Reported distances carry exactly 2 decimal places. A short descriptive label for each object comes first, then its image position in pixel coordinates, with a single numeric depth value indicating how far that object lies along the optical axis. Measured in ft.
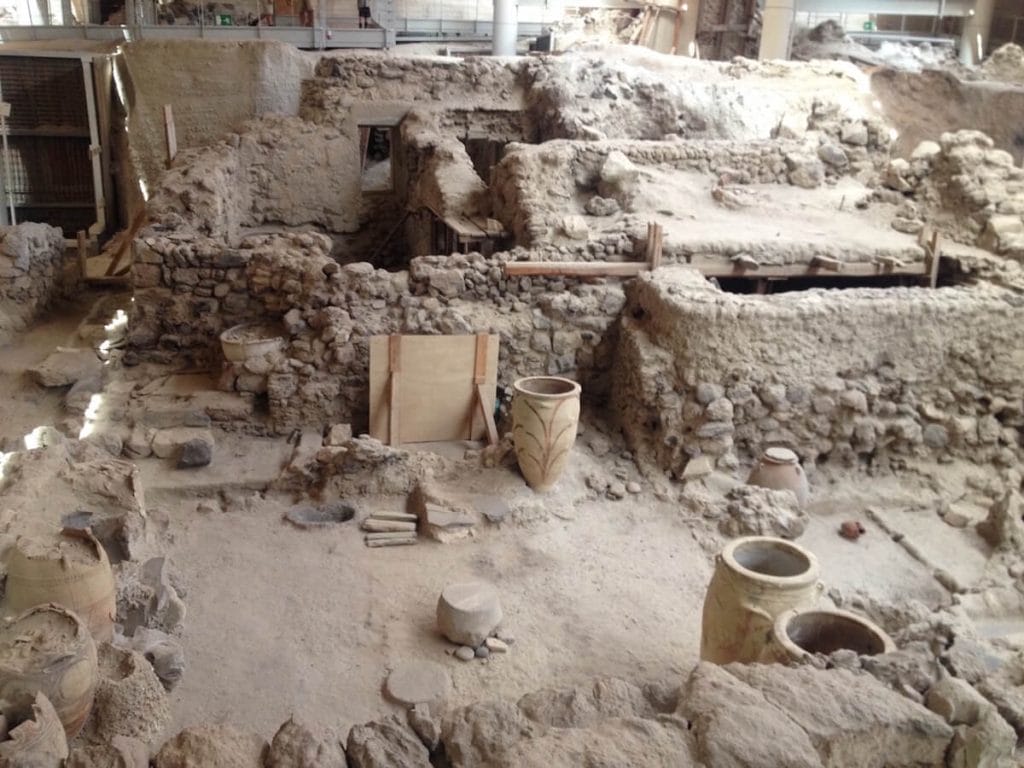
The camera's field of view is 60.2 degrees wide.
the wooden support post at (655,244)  27.86
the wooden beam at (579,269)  27.43
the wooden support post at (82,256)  34.55
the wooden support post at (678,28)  74.23
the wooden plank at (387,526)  21.91
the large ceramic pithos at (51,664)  11.54
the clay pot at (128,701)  13.33
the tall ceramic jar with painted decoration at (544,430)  22.84
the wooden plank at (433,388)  25.58
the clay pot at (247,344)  26.05
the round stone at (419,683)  16.20
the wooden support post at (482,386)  26.03
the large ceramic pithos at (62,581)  14.64
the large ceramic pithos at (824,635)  13.34
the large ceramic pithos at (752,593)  14.67
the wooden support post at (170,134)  38.29
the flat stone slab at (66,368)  27.04
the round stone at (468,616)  17.63
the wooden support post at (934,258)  29.19
